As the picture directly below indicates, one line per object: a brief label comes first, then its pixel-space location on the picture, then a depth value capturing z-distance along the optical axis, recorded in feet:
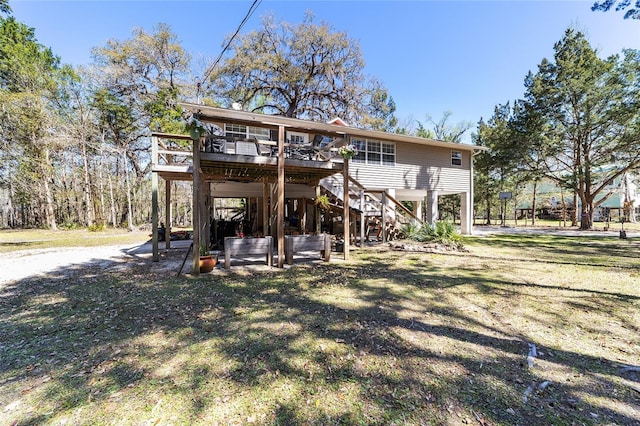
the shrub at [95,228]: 61.31
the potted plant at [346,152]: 24.06
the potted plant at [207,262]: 21.12
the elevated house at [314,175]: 23.06
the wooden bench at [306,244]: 23.86
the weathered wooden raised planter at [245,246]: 22.12
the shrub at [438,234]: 33.22
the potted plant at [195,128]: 18.94
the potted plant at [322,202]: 29.87
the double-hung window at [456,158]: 47.73
